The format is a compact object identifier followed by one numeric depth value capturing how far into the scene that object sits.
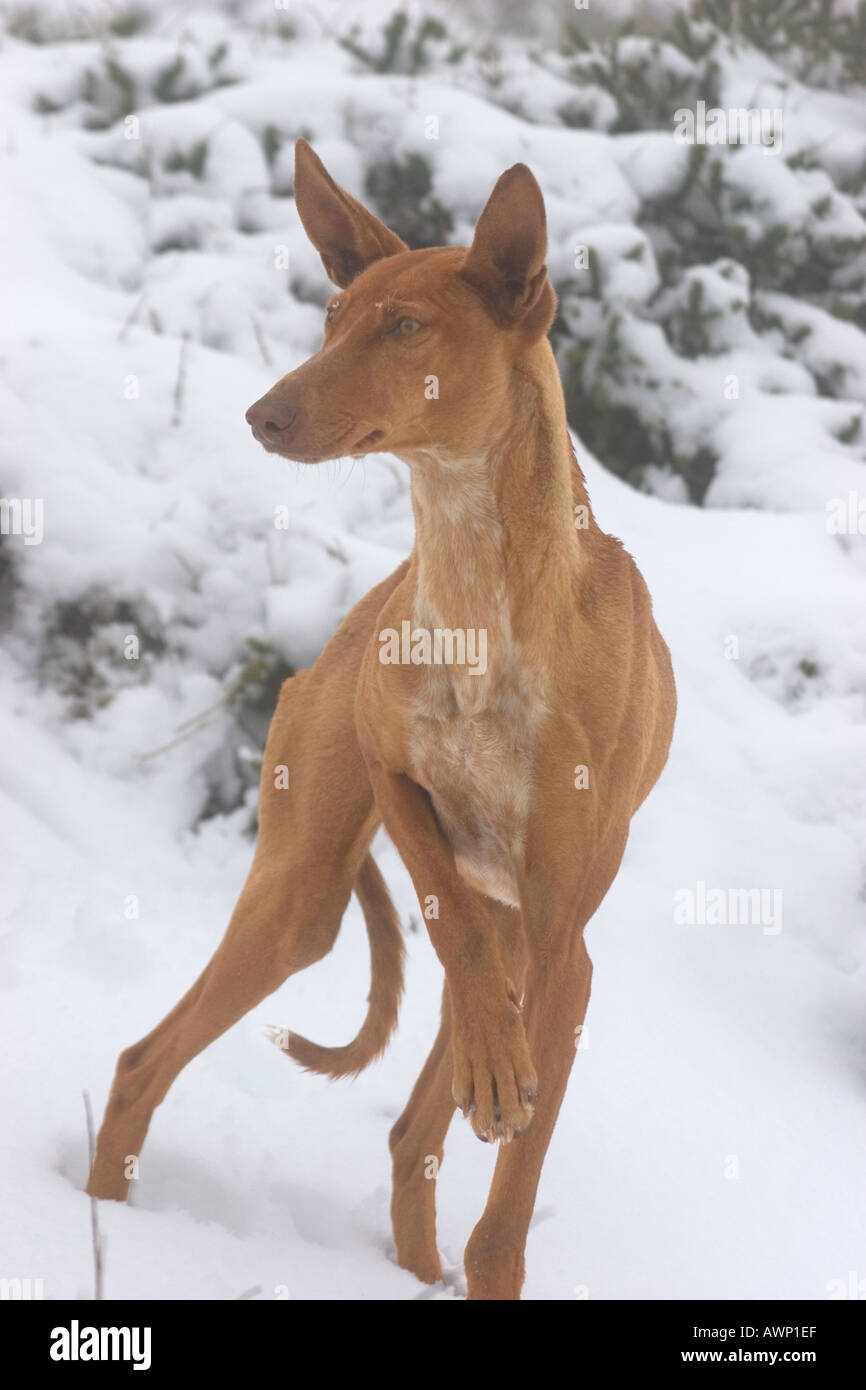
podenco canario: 2.74
